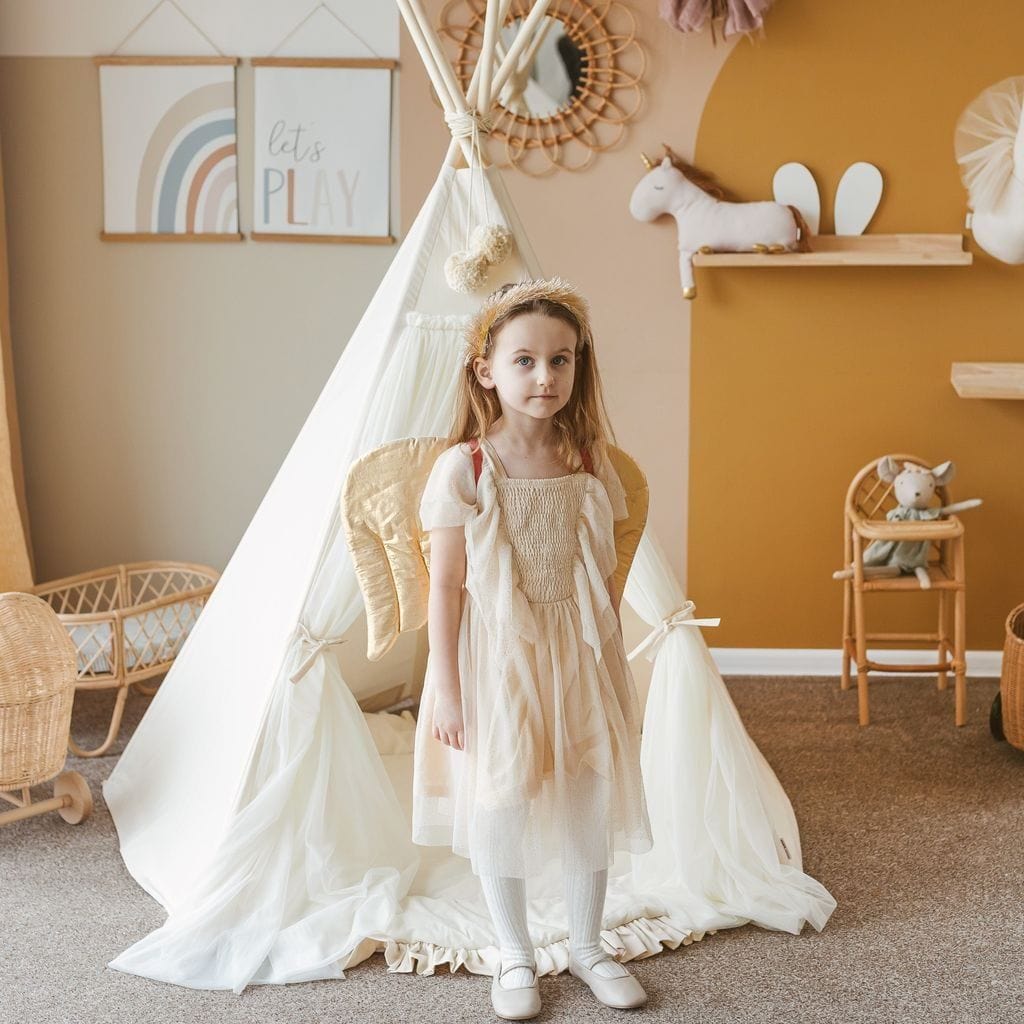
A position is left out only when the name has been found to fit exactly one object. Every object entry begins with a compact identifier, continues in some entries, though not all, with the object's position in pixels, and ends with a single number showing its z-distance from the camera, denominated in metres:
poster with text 3.60
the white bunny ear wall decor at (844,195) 3.55
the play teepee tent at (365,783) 2.23
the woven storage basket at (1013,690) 3.06
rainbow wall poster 3.62
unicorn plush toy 3.50
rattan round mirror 3.52
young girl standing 1.94
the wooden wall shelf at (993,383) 3.45
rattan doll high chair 3.34
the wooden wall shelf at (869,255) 3.46
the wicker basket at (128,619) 3.14
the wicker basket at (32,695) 2.59
